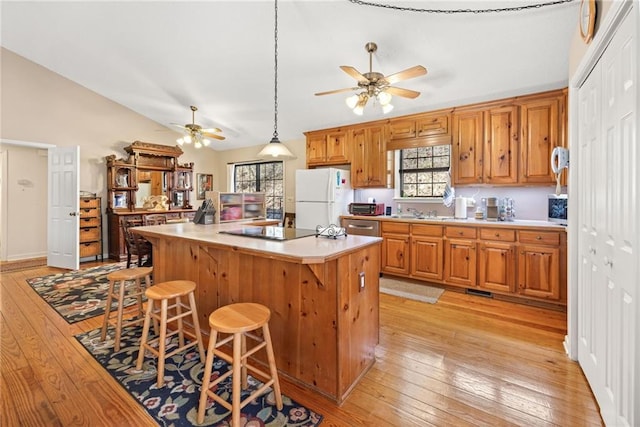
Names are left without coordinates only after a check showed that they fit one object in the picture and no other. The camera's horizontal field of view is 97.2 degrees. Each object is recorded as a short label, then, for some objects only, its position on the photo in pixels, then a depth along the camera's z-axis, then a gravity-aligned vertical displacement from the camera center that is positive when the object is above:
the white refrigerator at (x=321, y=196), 4.51 +0.28
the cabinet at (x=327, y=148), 4.85 +1.16
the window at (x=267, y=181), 6.35 +0.75
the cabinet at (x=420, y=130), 3.91 +1.21
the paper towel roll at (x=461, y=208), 3.84 +0.07
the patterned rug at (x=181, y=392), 1.54 -1.12
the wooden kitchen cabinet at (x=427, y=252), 3.67 -0.52
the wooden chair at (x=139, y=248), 3.86 -0.51
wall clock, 1.58 +1.15
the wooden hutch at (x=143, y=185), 5.46 +0.58
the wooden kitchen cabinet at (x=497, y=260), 3.23 -0.55
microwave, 3.11 +0.06
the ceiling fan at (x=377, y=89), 2.52 +1.21
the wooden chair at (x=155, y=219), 5.55 -0.14
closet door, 1.20 -0.08
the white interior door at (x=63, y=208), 4.74 +0.06
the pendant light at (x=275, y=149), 2.69 +0.61
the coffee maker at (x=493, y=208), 3.57 +0.07
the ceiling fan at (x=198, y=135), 4.53 +1.31
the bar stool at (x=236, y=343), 1.41 -0.72
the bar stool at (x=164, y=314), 1.85 -0.71
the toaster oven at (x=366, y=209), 4.36 +0.06
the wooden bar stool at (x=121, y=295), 2.23 -0.70
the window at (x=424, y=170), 4.21 +0.67
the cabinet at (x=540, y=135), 3.19 +0.91
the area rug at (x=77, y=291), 3.02 -1.03
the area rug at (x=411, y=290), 3.43 -1.00
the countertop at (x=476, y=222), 3.06 -0.11
